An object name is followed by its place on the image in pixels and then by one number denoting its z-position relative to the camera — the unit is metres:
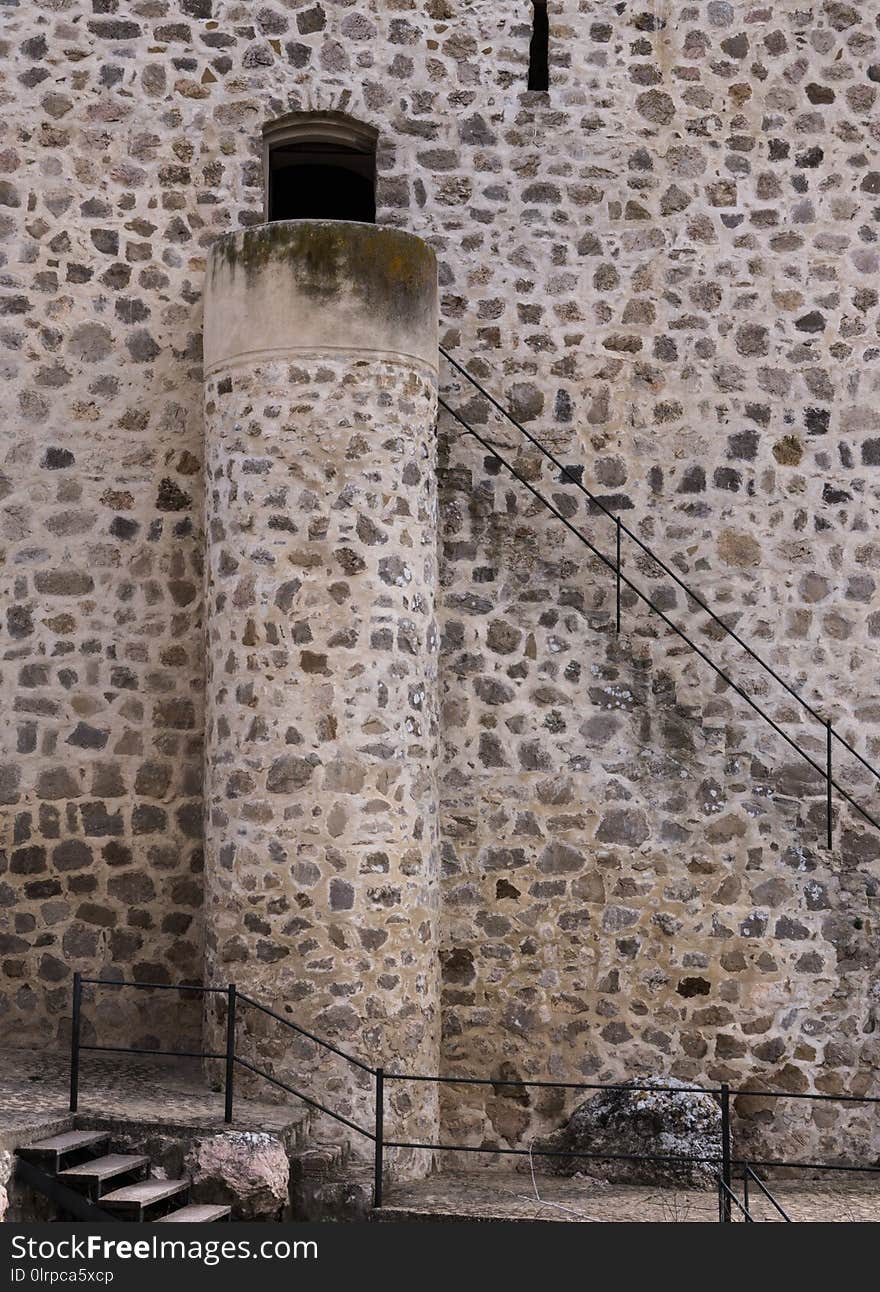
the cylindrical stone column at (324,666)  8.83
